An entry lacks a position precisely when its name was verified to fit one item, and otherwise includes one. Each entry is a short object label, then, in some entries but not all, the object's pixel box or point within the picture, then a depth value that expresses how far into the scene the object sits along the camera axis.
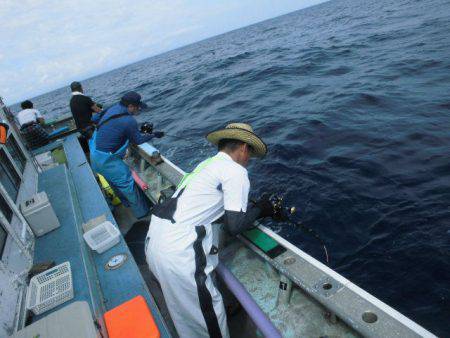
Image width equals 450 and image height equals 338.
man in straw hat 2.65
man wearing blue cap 5.28
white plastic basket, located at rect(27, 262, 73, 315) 2.74
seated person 8.45
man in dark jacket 7.66
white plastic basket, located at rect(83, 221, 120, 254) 3.62
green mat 3.20
